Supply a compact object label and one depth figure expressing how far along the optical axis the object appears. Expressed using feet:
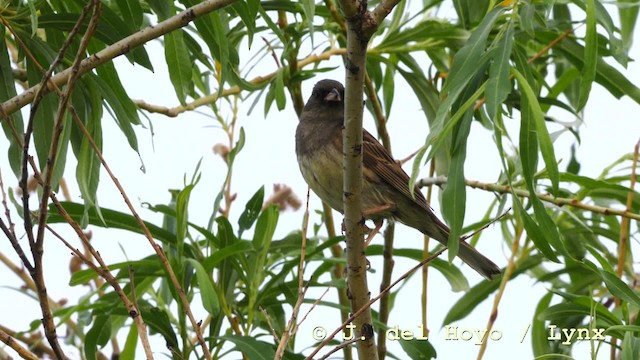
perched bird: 31.19
